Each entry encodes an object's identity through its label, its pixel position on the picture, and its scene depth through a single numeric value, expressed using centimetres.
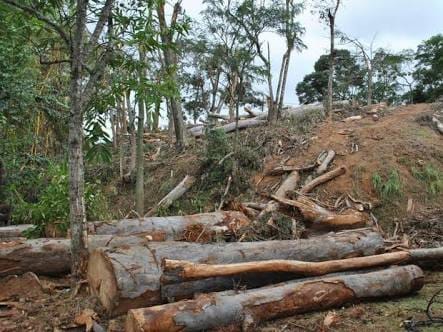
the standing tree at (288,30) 1130
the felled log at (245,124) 1312
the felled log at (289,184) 840
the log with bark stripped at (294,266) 394
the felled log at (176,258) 397
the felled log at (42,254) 498
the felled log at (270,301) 350
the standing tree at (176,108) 1011
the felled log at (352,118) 1175
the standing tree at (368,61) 1474
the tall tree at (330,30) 1210
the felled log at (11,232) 742
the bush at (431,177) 820
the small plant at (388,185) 806
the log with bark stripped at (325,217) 646
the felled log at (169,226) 594
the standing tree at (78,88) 445
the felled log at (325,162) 898
